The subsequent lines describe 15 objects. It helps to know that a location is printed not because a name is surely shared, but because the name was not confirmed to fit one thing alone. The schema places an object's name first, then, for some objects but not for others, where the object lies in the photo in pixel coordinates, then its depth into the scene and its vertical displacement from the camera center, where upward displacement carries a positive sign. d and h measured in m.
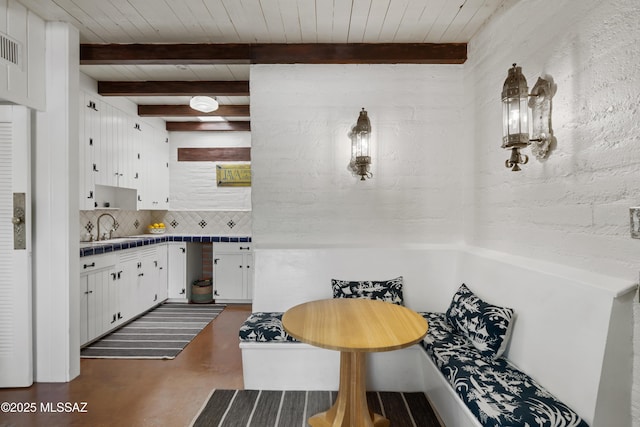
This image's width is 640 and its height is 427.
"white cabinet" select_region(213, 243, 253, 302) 4.71 -0.81
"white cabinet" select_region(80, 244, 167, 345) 3.16 -0.80
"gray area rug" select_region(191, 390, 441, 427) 2.04 -1.27
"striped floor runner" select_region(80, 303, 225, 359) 3.06 -1.27
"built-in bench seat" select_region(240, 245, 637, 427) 1.37 -0.59
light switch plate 1.33 -0.04
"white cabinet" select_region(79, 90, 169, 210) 3.56 +0.71
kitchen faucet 4.08 -0.18
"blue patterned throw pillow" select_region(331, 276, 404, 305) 2.58 -0.60
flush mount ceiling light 3.44 +1.17
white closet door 2.40 -0.33
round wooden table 1.52 -0.58
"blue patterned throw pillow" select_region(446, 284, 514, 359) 1.86 -0.66
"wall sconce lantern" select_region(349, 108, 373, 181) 2.71 +0.59
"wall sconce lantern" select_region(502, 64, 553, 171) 1.79 +0.54
